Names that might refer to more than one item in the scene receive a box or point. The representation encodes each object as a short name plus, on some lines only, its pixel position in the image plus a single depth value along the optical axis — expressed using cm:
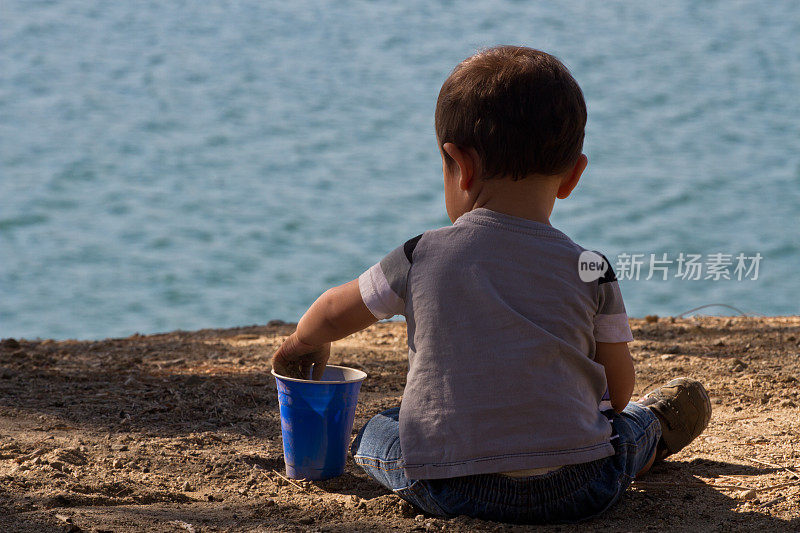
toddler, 389
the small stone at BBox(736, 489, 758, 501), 404
